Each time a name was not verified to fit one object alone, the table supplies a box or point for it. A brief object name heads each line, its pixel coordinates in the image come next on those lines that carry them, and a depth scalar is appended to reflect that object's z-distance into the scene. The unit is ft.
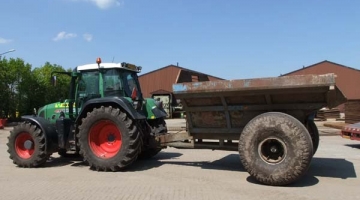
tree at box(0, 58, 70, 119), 104.27
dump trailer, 20.49
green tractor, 26.11
